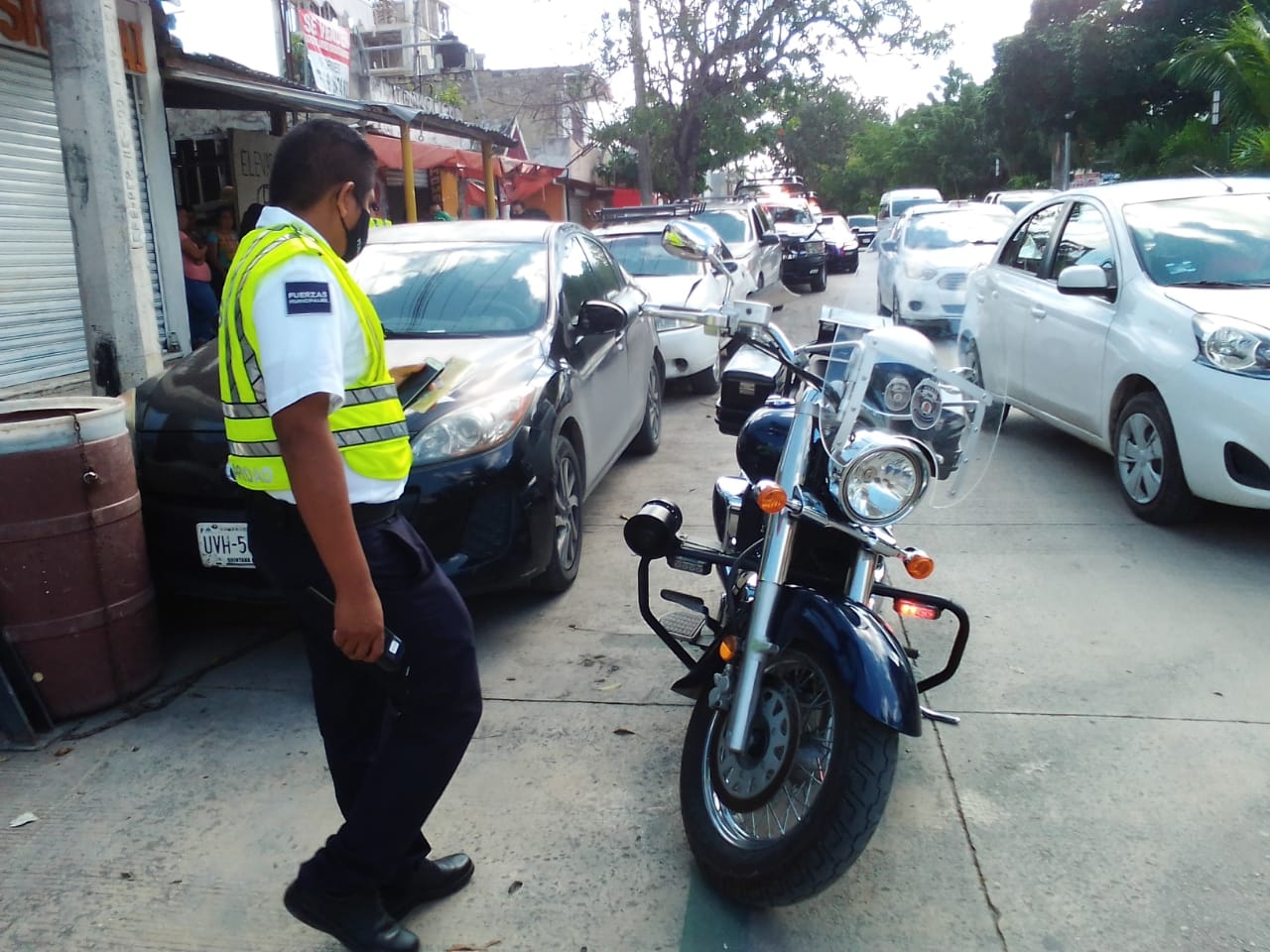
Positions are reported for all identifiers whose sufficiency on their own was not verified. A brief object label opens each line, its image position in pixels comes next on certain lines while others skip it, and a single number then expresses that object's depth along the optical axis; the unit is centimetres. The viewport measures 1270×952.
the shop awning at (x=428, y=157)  1362
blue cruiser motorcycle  247
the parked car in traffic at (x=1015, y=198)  1892
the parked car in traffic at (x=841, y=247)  2167
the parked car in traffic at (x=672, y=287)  889
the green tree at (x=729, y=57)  2041
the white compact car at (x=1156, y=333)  475
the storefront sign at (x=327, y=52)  1617
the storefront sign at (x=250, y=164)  1244
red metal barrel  353
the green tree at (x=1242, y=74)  1238
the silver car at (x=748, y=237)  1301
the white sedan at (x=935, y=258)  1108
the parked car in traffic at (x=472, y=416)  405
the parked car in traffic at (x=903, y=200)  2559
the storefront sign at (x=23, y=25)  796
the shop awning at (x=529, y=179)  2066
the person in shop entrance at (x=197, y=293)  1009
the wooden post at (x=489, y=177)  1528
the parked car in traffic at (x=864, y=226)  2953
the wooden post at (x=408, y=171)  1183
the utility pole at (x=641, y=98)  2027
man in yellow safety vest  201
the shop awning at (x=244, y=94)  959
